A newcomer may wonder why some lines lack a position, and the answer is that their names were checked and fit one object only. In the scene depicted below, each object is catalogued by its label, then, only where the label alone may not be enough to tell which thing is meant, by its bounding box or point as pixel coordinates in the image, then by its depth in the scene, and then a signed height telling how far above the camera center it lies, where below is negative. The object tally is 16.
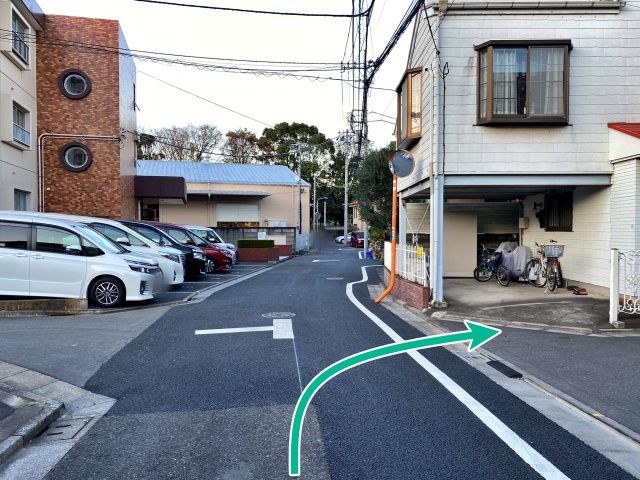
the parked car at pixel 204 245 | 19.03 -0.60
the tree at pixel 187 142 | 50.94 +8.82
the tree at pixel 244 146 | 54.72 +9.07
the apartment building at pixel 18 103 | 15.11 +4.03
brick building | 18.62 +4.22
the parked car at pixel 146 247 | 12.73 -0.48
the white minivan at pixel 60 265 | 9.88 -0.71
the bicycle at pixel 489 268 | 12.90 -0.96
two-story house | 10.05 +2.72
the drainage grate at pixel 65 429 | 4.24 -1.72
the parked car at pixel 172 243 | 16.16 -0.44
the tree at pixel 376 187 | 21.52 +1.87
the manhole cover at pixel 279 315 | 9.45 -1.57
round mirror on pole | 11.14 +1.51
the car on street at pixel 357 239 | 44.68 -0.71
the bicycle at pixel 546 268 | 11.13 -0.82
